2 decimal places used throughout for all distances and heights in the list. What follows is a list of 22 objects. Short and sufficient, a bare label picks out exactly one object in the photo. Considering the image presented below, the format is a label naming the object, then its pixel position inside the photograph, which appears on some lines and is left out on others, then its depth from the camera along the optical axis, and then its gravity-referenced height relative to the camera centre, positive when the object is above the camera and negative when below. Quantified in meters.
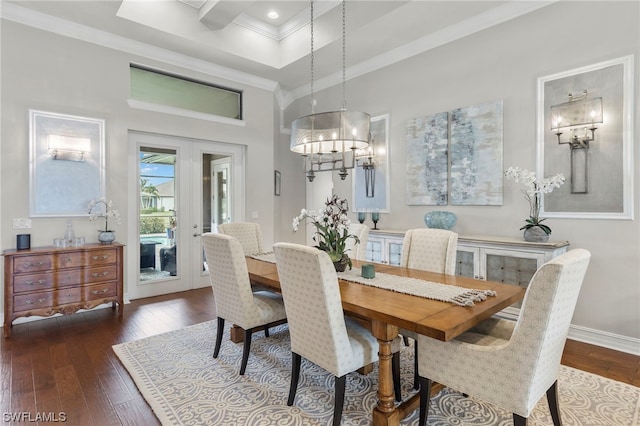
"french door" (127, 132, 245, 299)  4.67 +0.05
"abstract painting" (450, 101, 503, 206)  3.78 +0.64
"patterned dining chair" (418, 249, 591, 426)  1.43 -0.69
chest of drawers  3.40 -0.73
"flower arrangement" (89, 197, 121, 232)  4.16 +0.01
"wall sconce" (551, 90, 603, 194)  3.11 +0.77
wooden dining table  1.62 -0.53
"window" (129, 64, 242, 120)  4.68 +1.77
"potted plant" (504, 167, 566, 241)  3.22 +0.18
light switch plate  3.74 -0.13
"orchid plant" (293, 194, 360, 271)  2.54 -0.13
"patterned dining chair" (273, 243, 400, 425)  1.82 -0.62
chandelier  2.70 +0.64
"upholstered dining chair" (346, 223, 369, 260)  3.48 -0.33
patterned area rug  2.04 -1.25
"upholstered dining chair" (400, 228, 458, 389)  2.82 -0.35
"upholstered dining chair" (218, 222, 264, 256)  3.80 -0.26
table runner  1.95 -0.50
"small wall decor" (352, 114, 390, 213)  4.93 +0.60
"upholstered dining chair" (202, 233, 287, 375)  2.51 -0.63
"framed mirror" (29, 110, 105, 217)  3.84 +0.58
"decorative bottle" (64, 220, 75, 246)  3.88 -0.27
